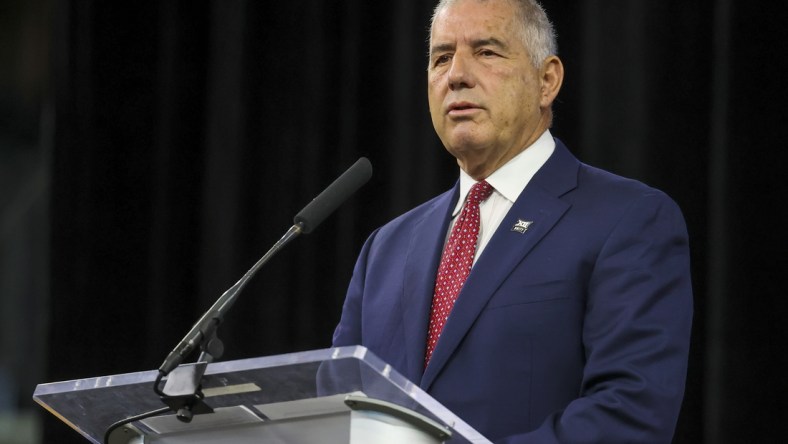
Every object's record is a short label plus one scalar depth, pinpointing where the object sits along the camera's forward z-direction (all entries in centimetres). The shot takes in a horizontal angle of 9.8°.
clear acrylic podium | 542
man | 573
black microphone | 548
